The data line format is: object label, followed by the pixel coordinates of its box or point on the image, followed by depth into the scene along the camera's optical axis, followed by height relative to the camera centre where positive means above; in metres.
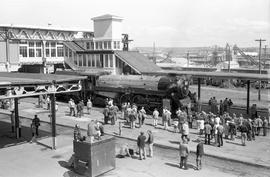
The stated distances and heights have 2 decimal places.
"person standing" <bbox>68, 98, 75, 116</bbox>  26.92 -3.25
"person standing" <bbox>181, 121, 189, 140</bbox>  17.95 -3.42
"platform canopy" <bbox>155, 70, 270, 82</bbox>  23.56 -0.60
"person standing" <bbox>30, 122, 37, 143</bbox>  20.30 -3.96
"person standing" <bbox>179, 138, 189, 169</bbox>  14.84 -3.83
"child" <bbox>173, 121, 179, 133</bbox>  21.44 -3.80
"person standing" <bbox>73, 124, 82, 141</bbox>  17.81 -3.63
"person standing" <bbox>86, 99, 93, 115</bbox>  27.59 -3.20
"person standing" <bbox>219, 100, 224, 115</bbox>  24.87 -3.11
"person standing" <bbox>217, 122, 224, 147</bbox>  17.77 -3.58
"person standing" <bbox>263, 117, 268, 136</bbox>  20.25 -3.58
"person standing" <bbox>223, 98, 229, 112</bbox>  24.94 -2.81
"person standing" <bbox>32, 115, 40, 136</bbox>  20.67 -3.40
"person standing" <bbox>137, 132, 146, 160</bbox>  16.12 -3.64
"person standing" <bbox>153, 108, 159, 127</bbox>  22.55 -3.49
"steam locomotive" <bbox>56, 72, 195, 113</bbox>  26.17 -1.95
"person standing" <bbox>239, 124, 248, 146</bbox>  18.05 -3.56
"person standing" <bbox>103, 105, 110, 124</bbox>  23.84 -3.37
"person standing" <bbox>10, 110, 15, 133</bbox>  22.61 -3.72
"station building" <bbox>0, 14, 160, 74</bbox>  36.59 +2.43
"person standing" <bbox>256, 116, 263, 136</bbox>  20.06 -3.37
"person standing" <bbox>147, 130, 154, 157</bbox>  16.50 -3.62
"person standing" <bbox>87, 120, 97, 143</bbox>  17.69 -3.36
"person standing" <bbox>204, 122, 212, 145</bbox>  18.08 -3.41
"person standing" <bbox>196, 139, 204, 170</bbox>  14.85 -3.93
